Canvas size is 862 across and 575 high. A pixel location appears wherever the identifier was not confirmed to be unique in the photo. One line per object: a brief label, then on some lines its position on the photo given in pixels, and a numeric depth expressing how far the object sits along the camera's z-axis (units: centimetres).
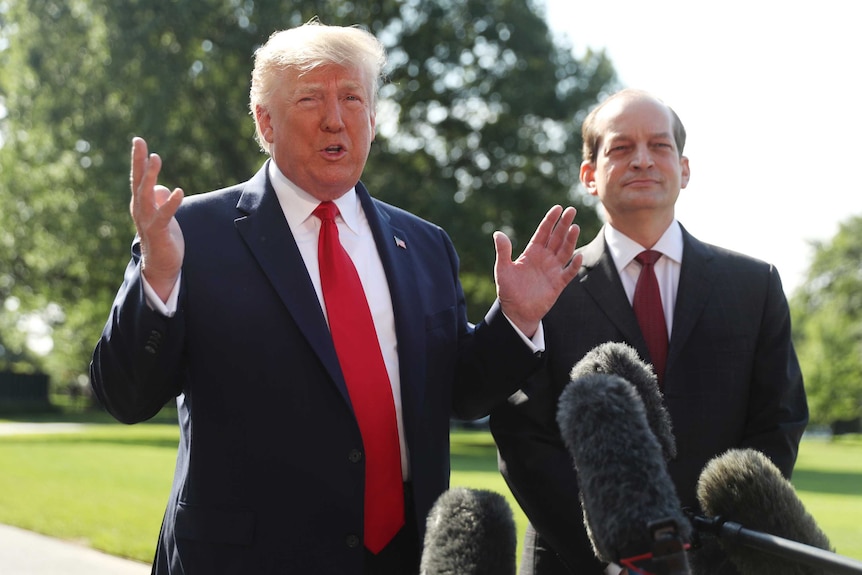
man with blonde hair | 256
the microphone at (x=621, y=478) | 150
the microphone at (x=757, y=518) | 187
